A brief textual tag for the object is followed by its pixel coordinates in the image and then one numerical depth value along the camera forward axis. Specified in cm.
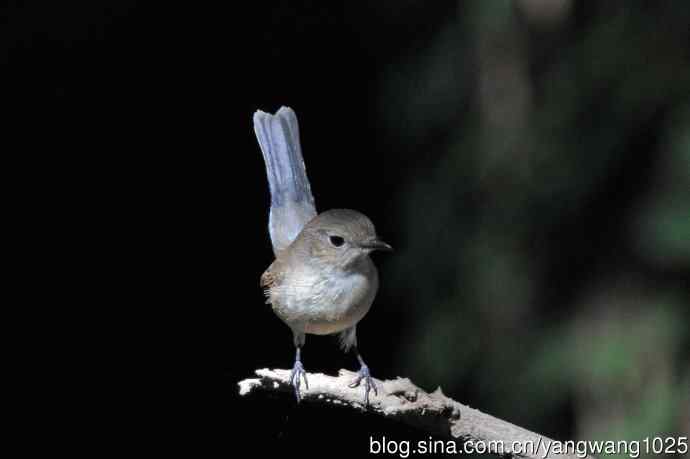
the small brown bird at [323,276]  462
